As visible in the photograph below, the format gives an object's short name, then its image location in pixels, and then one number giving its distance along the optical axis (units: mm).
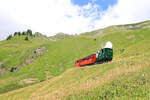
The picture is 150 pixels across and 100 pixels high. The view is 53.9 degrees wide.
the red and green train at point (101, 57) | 40750
